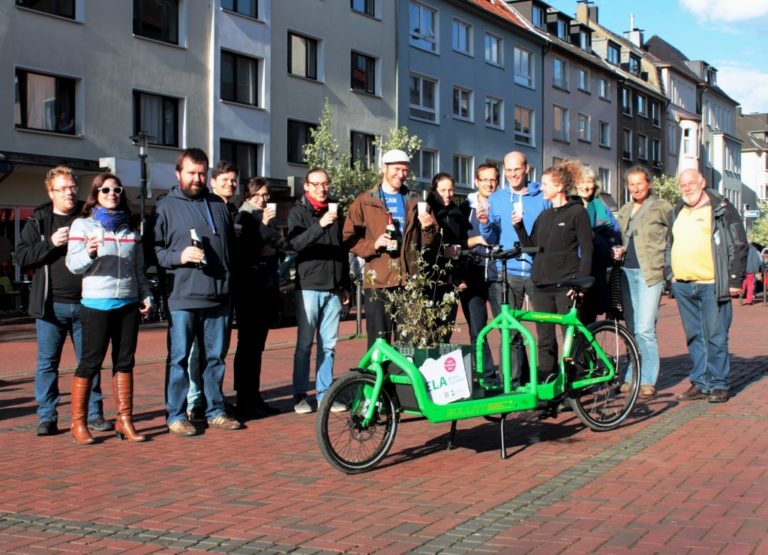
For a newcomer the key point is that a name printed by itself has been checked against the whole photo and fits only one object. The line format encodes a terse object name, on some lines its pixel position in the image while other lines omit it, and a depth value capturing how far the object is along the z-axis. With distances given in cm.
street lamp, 1986
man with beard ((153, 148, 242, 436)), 723
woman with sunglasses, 695
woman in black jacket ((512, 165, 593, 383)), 788
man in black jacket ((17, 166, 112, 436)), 723
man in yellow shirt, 873
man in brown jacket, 757
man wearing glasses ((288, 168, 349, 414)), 809
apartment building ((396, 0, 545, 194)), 3775
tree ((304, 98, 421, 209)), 2903
